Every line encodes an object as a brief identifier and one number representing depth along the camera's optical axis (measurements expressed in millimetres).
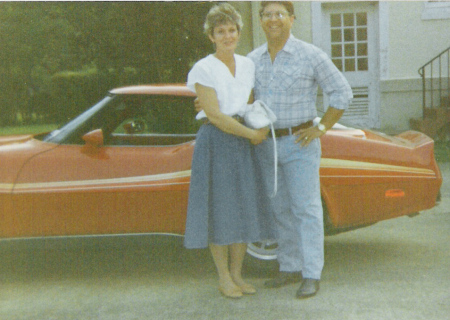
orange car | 4512
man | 4164
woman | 4043
